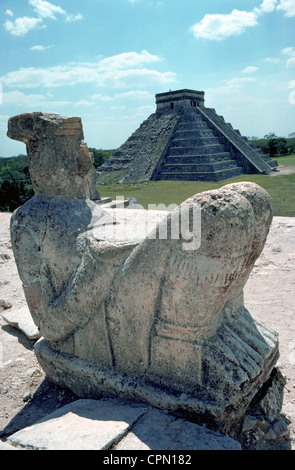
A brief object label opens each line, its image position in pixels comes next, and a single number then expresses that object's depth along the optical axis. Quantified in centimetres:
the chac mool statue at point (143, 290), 227
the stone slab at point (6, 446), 216
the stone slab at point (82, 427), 218
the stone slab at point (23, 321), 414
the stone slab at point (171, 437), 214
